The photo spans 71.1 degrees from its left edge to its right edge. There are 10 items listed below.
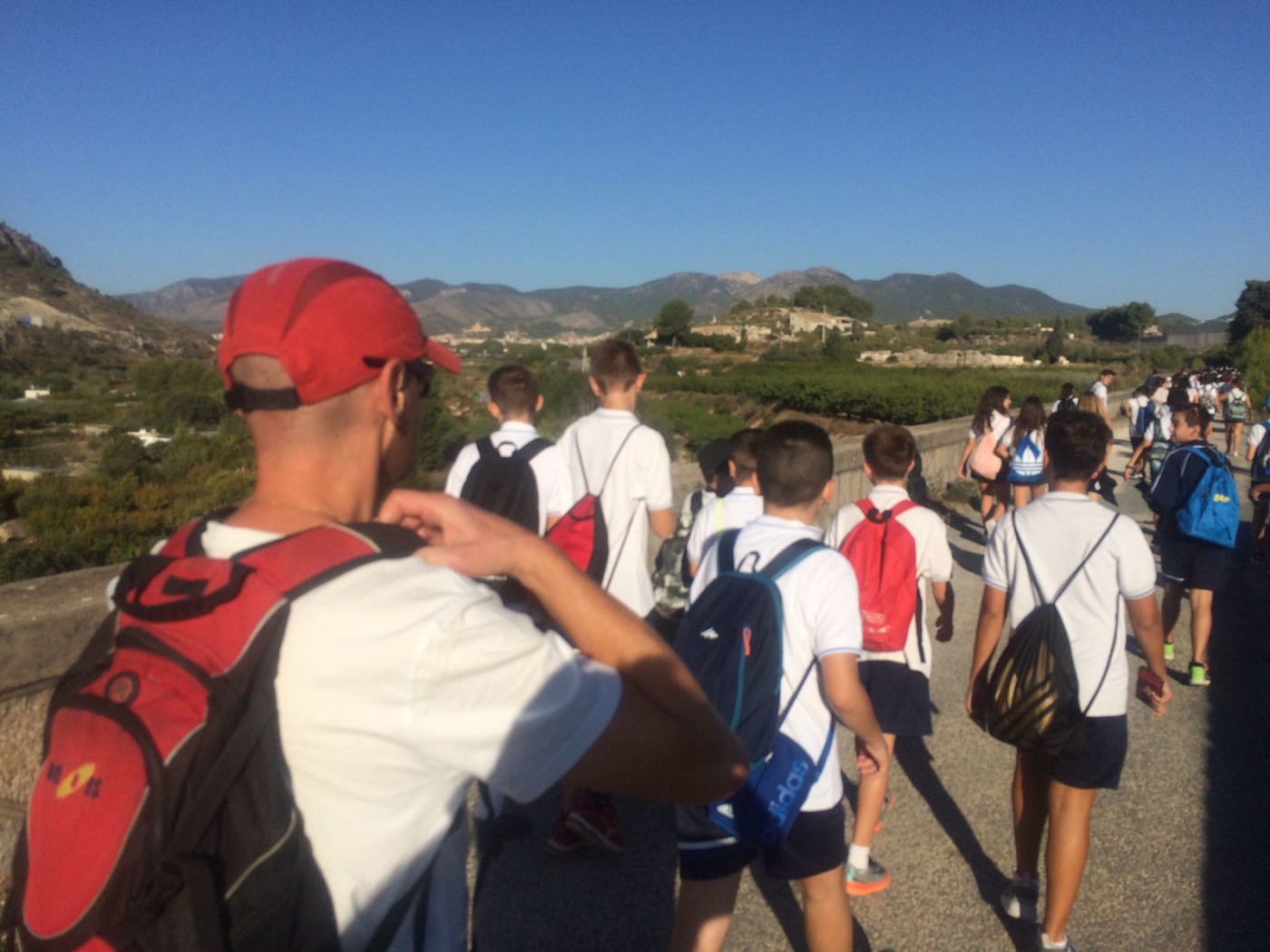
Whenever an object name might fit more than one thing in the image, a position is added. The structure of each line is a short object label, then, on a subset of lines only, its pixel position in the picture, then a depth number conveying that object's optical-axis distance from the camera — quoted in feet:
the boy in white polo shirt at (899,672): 11.74
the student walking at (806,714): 8.64
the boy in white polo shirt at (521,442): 13.17
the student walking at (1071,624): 10.37
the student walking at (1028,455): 27.96
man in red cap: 3.46
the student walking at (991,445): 29.53
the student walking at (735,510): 12.16
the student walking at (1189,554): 19.44
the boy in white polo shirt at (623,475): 13.32
